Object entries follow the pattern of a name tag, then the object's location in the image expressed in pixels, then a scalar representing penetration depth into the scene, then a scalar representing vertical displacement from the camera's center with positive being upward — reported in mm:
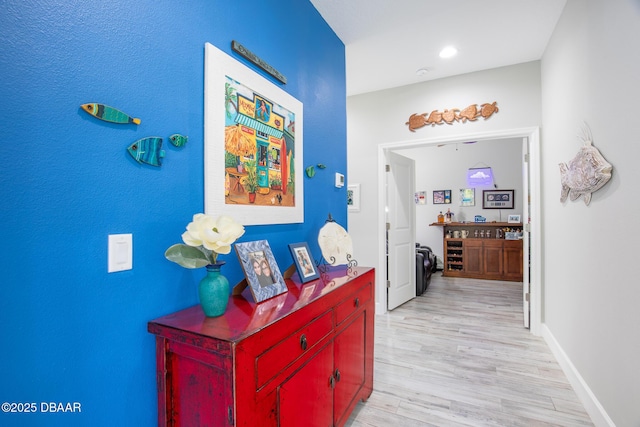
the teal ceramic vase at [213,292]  1119 -288
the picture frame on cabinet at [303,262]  1667 -277
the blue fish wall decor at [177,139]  1221 +296
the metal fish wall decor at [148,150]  1082 +228
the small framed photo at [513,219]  6148 -166
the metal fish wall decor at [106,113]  947 +324
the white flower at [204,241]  1075 -98
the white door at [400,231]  4020 -268
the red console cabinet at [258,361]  962 -537
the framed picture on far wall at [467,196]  6656 +317
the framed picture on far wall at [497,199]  6379 +250
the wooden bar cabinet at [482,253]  5695 -814
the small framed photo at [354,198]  4059 +185
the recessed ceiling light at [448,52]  2987 +1578
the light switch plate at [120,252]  1010 -130
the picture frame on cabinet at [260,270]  1328 -259
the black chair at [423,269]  4703 -923
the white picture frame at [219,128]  1363 +382
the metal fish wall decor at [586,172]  1727 +241
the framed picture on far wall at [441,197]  6867 +321
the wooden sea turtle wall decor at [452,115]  3408 +1109
